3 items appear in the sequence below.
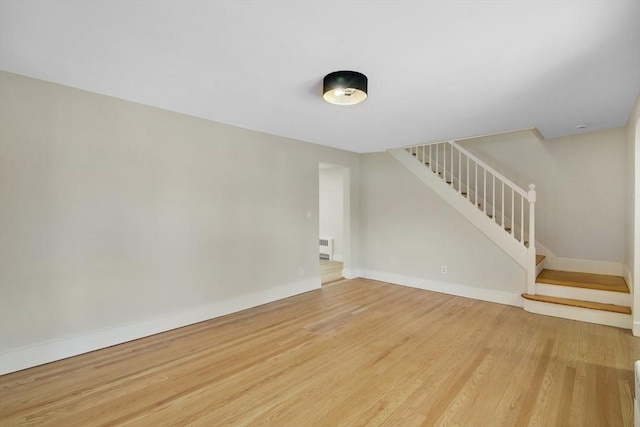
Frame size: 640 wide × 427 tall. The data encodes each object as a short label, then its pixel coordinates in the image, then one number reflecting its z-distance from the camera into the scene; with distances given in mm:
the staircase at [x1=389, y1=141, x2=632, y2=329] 3607
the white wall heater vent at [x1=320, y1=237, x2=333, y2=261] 7871
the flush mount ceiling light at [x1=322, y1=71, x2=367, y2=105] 2326
